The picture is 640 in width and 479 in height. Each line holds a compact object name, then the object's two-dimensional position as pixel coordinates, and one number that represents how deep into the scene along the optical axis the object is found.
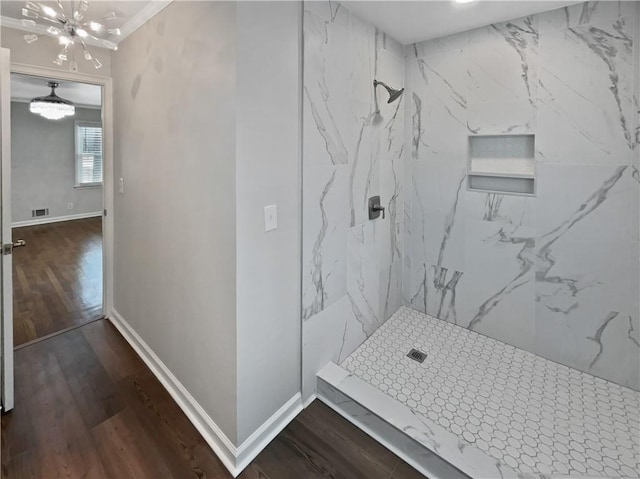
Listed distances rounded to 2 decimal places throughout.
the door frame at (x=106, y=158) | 2.40
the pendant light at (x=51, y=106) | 4.50
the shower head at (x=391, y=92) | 2.29
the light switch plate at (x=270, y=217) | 1.59
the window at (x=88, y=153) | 7.09
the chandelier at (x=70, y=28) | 1.60
